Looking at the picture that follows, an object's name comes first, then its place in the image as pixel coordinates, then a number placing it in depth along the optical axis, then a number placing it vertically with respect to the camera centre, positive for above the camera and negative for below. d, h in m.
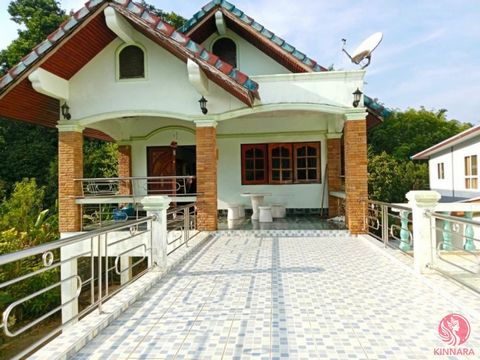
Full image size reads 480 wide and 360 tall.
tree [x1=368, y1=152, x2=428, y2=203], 23.09 +0.03
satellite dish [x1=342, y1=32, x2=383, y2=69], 8.41 +3.23
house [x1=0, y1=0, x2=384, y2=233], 7.84 +2.43
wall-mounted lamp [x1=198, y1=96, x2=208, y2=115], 8.74 +1.94
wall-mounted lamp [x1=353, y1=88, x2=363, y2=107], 8.47 +2.03
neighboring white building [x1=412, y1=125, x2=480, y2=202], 15.85 +0.75
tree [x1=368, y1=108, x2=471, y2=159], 30.62 +4.19
